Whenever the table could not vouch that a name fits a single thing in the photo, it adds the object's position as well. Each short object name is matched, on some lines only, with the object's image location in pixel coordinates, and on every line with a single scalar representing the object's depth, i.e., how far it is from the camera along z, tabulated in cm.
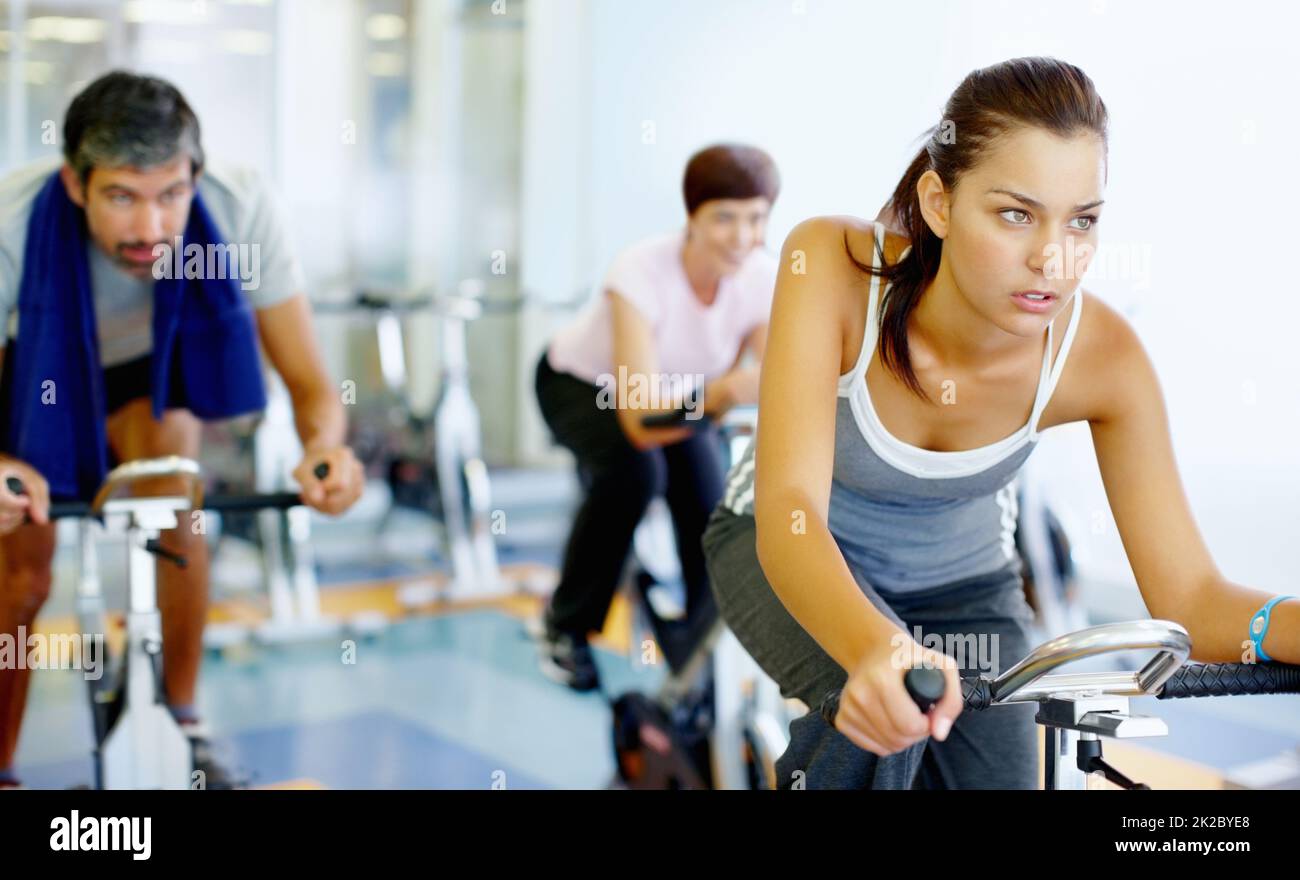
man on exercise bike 217
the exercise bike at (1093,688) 113
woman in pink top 272
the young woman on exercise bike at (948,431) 136
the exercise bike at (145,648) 199
